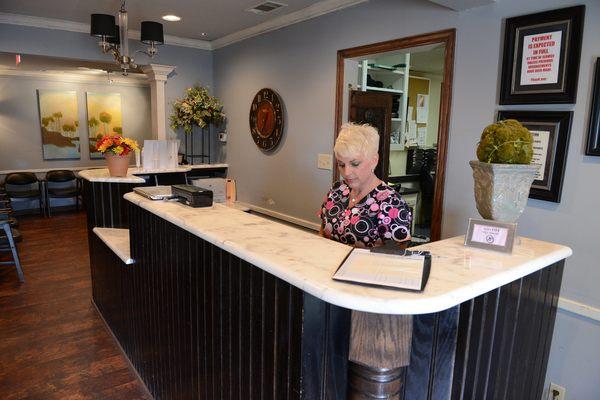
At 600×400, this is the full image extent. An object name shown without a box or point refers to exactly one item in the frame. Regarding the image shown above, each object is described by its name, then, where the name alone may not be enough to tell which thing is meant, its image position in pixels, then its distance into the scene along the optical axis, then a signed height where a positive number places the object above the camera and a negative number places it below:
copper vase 3.25 -0.26
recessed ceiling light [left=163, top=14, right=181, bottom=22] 4.09 +1.11
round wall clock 4.20 +0.16
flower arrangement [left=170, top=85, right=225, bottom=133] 5.09 +0.27
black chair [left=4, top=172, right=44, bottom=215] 7.08 -1.01
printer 1.99 -0.30
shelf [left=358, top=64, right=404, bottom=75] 4.55 +0.73
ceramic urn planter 1.34 -0.15
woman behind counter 1.87 -0.28
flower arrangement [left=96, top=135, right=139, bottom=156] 3.27 -0.12
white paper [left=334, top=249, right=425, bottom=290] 1.02 -0.34
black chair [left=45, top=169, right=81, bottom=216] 7.39 -1.03
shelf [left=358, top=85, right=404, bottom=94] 4.37 +0.52
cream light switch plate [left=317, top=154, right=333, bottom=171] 3.62 -0.21
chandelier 3.45 +0.82
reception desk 1.08 -0.54
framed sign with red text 2.01 +0.43
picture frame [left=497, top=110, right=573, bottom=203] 2.07 -0.02
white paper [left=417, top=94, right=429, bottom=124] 6.07 +0.45
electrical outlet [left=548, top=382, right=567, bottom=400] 2.20 -1.29
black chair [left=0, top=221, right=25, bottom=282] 4.14 -1.17
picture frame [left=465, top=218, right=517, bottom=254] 1.36 -0.30
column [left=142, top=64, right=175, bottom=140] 5.00 +0.45
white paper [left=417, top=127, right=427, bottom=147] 6.03 +0.06
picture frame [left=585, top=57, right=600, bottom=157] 1.93 +0.11
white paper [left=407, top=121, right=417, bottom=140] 5.84 +0.13
